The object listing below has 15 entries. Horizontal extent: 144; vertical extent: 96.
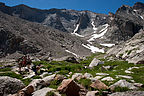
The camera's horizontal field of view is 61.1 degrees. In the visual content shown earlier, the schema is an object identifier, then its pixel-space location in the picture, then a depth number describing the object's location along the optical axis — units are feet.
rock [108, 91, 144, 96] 19.73
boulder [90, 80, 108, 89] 26.15
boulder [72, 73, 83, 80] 34.17
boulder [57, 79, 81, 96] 24.54
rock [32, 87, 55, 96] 25.35
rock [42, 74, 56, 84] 33.04
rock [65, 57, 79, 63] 100.13
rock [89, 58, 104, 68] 61.11
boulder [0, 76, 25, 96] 28.58
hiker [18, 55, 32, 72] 66.89
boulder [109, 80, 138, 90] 25.41
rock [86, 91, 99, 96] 22.80
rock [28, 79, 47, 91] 29.84
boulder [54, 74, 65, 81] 33.50
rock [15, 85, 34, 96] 26.41
